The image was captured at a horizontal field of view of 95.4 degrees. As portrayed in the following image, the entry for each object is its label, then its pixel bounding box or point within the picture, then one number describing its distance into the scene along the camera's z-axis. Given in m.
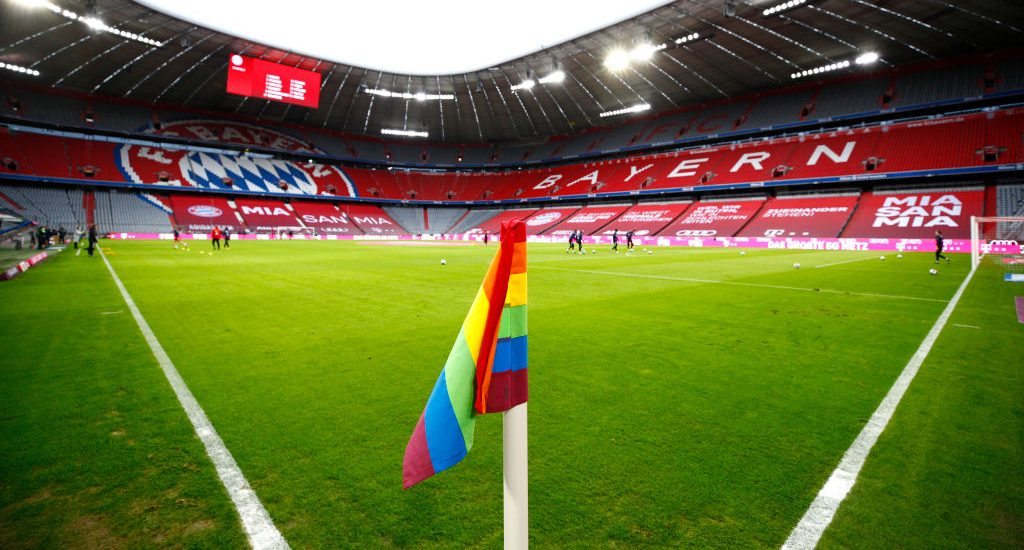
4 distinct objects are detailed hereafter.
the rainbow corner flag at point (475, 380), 1.55
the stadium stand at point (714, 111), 38.97
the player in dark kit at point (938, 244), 19.84
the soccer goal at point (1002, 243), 18.65
